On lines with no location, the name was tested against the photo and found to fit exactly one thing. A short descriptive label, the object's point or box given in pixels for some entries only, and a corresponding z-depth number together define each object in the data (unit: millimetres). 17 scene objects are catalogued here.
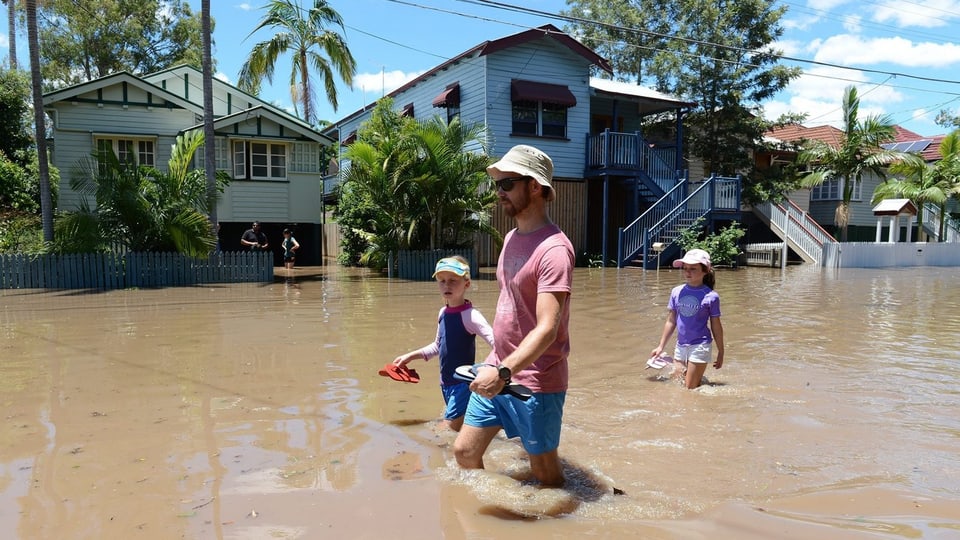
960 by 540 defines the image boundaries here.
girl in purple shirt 5621
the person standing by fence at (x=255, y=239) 18203
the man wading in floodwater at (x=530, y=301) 2939
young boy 4113
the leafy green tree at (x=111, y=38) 34938
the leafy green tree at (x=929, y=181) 26938
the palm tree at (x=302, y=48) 25672
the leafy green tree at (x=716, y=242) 20781
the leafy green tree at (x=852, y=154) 25859
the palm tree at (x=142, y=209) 14180
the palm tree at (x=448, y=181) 15828
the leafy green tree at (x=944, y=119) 43594
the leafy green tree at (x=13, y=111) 24191
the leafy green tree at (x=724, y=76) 26984
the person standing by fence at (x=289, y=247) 19297
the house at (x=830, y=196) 30169
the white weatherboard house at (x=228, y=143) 20219
